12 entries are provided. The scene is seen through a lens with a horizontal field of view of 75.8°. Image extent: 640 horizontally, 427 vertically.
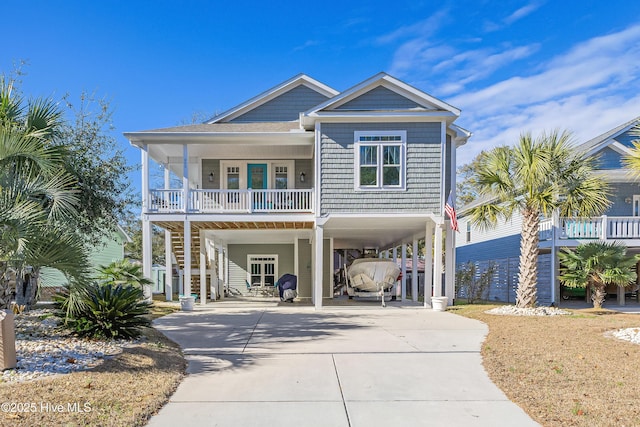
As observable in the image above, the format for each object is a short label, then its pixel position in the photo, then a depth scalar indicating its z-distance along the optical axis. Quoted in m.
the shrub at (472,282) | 17.39
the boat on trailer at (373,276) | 15.73
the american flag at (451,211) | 12.40
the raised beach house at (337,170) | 13.24
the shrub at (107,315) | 6.74
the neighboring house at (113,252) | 24.38
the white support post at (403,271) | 16.22
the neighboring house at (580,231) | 15.55
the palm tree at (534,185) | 11.52
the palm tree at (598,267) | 13.34
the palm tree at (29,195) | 5.22
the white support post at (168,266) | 15.27
